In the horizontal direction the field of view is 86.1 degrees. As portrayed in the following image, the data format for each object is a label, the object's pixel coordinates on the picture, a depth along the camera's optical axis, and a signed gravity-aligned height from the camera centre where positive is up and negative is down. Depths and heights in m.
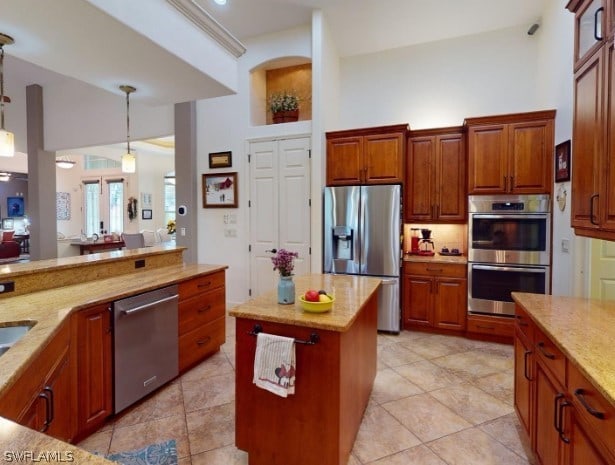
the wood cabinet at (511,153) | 3.35 +0.73
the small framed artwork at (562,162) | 2.98 +0.57
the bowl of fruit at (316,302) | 1.70 -0.42
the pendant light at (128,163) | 3.72 +0.67
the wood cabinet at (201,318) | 2.75 -0.87
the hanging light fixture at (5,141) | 2.29 +0.57
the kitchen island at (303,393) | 1.59 -0.87
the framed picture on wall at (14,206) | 11.35 +0.53
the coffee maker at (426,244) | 4.13 -0.29
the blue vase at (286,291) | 1.88 -0.40
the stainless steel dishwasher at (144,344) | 2.15 -0.87
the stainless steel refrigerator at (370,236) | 3.79 -0.17
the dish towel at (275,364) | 1.59 -0.70
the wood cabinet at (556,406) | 1.06 -0.73
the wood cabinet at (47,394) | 1.12 -0.70
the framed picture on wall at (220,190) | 4.65 +0.45
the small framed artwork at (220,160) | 4.66 +0.88
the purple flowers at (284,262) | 1.86 -0.23
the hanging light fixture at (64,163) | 8.00 +1.43
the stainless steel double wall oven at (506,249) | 3.36 -0.29
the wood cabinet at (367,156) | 3.85 +0.80
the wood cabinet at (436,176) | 3.80 +0.54
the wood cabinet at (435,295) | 3.70 -0.85
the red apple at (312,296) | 1.73 -0.40
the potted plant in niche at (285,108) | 4.43 +1.53
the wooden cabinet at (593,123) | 1.53 +0.51
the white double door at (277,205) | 4.27 +0.23
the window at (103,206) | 9.98 +0.49
